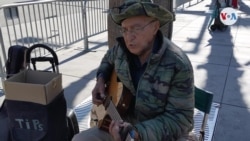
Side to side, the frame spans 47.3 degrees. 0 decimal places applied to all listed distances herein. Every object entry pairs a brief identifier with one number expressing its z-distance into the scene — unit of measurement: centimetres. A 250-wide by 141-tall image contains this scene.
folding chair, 206
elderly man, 163
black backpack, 237
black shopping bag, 204
